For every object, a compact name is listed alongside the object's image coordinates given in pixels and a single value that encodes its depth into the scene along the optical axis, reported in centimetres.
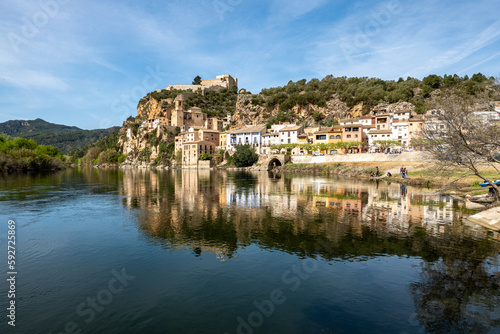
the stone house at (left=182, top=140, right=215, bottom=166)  10762
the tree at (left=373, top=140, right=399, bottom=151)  7269
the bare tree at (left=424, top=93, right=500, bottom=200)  1905
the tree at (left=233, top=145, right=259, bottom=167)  8981
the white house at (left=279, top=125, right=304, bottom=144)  9131
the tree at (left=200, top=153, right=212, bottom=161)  10544
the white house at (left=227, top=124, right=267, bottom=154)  9888
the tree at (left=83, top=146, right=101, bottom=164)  15992
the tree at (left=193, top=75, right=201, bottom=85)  17062
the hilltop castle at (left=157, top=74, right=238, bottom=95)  15754
